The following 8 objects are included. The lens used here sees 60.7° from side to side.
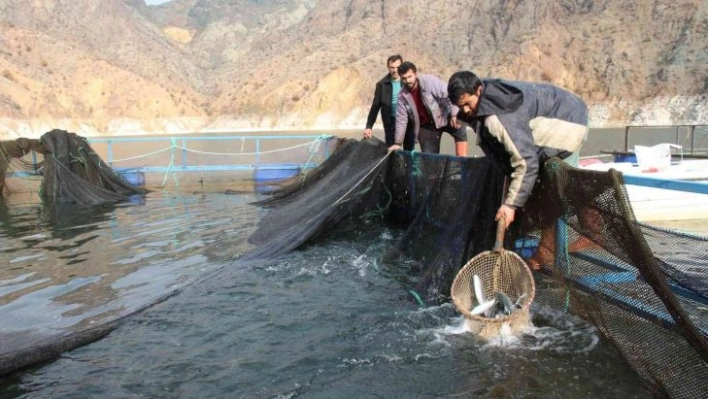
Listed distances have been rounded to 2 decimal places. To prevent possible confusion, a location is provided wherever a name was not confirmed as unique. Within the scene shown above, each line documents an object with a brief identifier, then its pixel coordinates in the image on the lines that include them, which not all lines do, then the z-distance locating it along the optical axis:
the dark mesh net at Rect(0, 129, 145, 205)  12.38
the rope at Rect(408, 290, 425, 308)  4.92
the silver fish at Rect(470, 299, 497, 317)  4.07
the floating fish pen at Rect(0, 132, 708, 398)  3.21
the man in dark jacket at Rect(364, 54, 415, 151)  7.62
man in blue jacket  3.93
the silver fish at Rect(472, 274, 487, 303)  4.16
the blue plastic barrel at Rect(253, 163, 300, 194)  14.45
